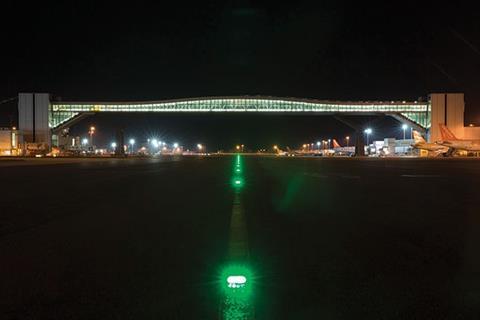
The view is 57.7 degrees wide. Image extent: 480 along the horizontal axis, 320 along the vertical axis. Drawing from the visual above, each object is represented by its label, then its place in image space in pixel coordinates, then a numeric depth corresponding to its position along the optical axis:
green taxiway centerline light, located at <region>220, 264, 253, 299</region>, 4.87
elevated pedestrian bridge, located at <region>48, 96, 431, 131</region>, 111.56
